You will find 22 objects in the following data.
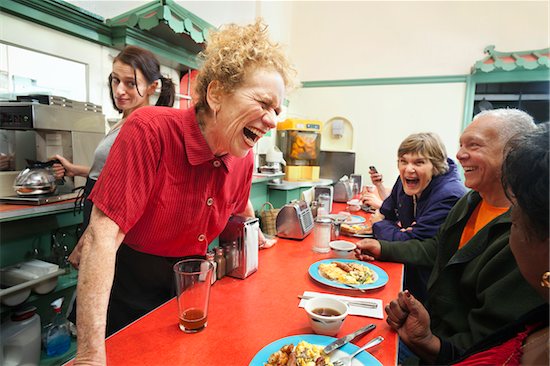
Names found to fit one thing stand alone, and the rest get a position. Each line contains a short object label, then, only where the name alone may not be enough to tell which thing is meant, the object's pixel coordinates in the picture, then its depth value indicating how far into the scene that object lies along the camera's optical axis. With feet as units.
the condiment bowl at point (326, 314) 3.04
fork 2.67
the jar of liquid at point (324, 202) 8.07
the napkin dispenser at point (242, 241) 4.27
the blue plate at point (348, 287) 4.19
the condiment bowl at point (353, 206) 9.99
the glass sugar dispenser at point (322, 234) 5.58
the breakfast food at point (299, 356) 2.52
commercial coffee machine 5.14
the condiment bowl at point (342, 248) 5.43
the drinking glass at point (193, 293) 3.14
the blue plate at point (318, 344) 2.68
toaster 6.23
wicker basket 6.84
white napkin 3.60
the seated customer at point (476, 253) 3.37
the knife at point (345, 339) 2.79
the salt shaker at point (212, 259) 4.00
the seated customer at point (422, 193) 5.91
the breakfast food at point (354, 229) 6.88
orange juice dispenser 12.39
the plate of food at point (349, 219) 7.74
